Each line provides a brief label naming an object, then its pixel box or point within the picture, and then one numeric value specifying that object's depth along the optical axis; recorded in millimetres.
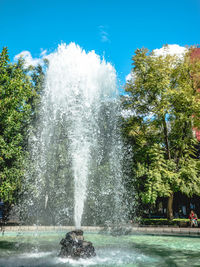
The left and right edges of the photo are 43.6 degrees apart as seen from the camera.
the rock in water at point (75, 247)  7941
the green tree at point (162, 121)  17766
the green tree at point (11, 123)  17641
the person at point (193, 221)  17069
